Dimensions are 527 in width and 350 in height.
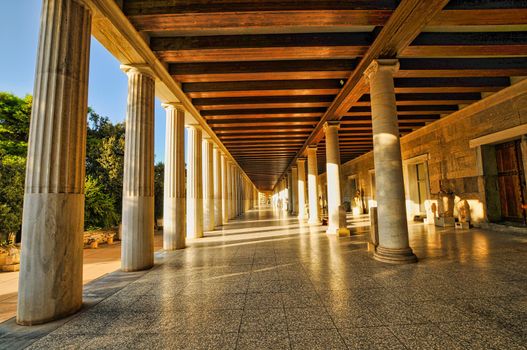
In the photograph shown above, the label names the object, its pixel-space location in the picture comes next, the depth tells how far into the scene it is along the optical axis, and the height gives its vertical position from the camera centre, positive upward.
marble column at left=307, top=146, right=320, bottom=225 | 16.45 +0.78
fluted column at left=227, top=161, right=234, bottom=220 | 23.27 +1.22
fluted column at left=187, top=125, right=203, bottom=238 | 11.97 +0.85
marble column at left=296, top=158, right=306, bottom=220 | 21.02 +1.06
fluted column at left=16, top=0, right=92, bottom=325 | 3.62 +0.50
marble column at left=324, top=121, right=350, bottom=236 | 11.38 +1.09
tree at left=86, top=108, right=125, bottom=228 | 18.44 +3.11
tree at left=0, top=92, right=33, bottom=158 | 17.17 +6.34
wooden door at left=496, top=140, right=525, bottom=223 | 10.30 +0.51
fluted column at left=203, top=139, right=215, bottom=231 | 14.97 +0.86
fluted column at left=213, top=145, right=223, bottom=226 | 17.97 +0.85
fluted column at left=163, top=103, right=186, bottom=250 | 8.91 +0.77
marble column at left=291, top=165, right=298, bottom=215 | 27.58 +1.24
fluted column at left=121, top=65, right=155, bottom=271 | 6.20 +0.75
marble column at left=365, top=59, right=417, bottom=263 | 6.07 +0.63
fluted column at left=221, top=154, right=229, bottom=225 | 20.27 +1.00
